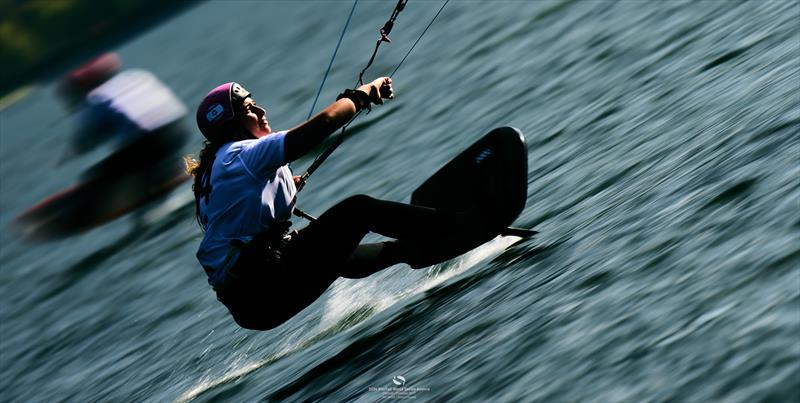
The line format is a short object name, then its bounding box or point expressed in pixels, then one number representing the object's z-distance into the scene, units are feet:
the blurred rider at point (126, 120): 112.27
